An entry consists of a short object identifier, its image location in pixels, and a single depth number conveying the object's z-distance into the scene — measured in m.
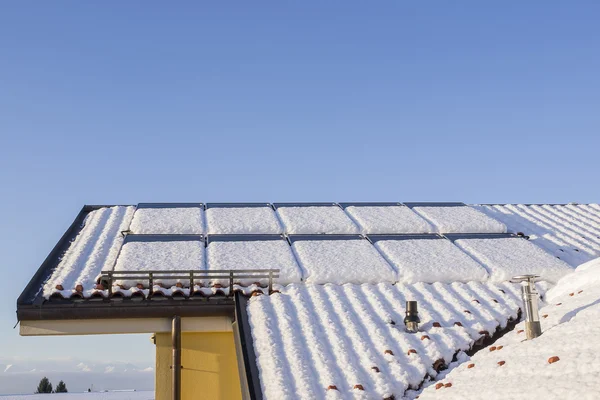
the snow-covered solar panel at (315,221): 12.54
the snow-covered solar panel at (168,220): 12.27
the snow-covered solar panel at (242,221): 12.40
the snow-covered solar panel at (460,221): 13.07
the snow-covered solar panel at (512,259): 11.02
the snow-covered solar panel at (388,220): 12.80
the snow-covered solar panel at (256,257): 10.38
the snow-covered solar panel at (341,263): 10.51
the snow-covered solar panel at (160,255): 10.27
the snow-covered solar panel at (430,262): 10.85
